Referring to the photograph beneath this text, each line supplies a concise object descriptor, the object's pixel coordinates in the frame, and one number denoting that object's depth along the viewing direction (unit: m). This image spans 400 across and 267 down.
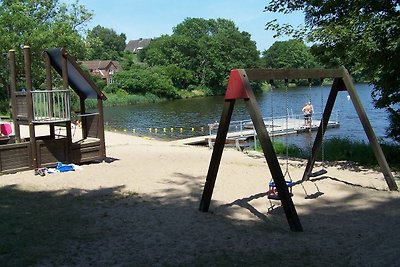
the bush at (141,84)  75.94
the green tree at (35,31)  29.54
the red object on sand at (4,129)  13.59
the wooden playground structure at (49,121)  11.43
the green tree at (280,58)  99.56
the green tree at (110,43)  121.58
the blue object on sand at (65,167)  11.58
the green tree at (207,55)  92.06
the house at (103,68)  92.01
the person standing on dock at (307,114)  27.50
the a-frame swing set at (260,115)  6.79
